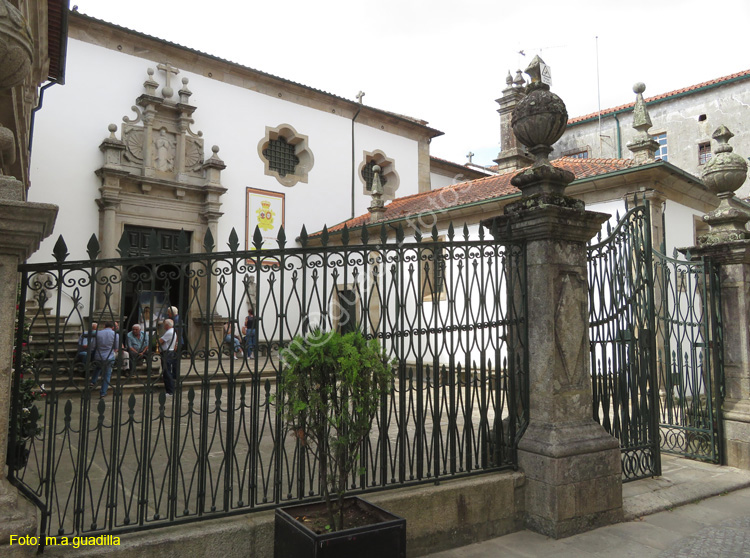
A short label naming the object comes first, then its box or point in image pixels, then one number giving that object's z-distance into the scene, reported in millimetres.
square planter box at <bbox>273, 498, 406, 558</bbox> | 2674
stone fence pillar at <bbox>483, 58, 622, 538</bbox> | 4027
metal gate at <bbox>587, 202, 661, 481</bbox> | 4898
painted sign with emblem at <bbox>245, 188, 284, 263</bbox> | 16578
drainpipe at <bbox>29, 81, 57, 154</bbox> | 10918
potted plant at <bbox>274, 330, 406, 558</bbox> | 2930
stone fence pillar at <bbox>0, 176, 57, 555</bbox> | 2518
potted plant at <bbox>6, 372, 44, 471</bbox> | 2861
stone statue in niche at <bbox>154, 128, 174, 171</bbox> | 14773
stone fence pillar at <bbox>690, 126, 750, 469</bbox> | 5879
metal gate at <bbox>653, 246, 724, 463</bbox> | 6023
